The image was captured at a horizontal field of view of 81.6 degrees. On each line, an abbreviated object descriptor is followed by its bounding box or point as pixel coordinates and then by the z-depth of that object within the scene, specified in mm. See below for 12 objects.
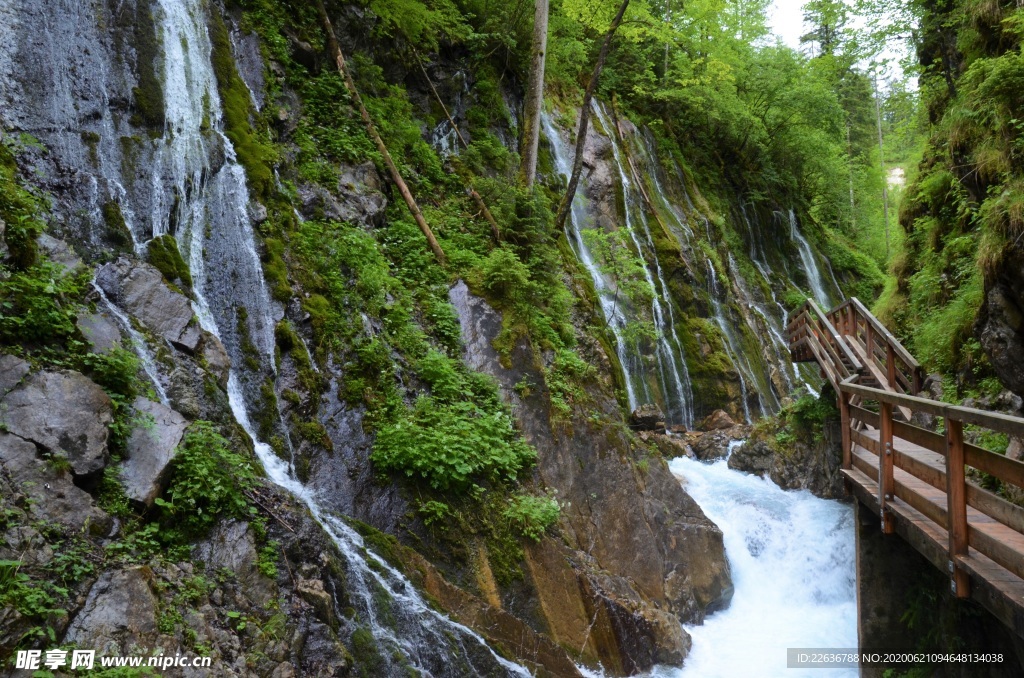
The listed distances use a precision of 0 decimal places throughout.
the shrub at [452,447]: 6441
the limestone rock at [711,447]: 12922
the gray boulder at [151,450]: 4344
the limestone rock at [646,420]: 13242
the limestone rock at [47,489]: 3770
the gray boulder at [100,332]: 4926
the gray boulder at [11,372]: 4113
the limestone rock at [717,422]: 14836
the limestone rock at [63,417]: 4031
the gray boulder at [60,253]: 5295
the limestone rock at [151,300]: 5652
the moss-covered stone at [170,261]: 6324
